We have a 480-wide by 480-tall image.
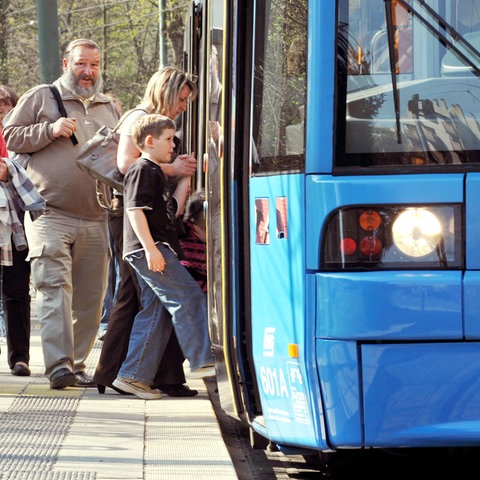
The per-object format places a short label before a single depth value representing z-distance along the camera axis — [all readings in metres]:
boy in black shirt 14.05
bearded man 15.47
